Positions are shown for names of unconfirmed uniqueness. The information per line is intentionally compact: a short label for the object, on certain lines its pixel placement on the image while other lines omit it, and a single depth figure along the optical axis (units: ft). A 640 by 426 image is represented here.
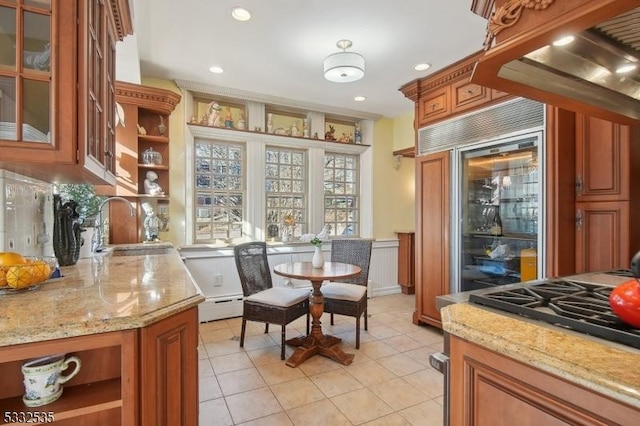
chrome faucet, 8.62
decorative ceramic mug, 3.28
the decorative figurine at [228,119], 13.25
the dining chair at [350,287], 10.03
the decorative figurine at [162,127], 11.73
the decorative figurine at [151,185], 11.32
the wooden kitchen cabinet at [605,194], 6.22
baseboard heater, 12.48
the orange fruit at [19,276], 4.11
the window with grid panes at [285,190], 14.55
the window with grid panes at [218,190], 13.26
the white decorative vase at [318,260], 10.14
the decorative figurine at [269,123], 14.05
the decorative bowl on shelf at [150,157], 11.45
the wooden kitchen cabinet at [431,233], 10.76
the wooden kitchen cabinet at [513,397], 2.17
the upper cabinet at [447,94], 9.60
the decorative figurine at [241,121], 13.61
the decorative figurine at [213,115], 12.96
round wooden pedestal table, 9.02
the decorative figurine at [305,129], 14.96
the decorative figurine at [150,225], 11.26
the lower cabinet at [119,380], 3.25
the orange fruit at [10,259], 4.10
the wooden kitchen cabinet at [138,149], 10.69
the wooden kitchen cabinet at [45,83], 3.89
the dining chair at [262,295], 9.25
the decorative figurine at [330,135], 15.46
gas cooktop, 2.63
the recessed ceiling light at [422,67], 10.85
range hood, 2.69
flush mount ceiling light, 9.21
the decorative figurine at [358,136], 16.17
